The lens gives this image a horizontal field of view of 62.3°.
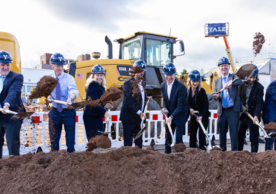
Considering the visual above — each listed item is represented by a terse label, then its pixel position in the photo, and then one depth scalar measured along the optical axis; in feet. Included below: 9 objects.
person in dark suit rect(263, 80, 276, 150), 13.62
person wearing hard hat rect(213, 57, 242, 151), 13.58
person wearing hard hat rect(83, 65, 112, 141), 12.87
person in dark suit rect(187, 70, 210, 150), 14.93
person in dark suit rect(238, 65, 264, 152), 14.10
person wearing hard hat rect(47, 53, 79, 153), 11.75
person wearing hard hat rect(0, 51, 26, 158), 11.34
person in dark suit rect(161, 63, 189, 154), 13.24
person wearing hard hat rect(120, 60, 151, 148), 12.39
